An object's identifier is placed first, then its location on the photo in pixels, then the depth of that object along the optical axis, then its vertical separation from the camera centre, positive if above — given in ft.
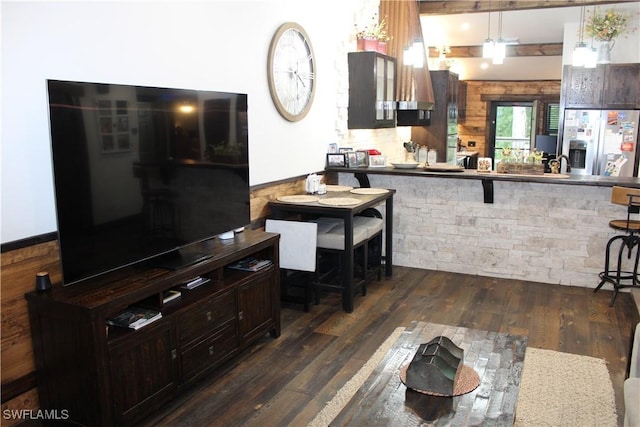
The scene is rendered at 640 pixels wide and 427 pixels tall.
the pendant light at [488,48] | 17.74 +2.98
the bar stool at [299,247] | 13.19 -2.70
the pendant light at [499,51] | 17.28 +2.83
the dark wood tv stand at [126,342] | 7.60 -3.17
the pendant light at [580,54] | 16.48 +2.56
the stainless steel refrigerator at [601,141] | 22.97 -0.15
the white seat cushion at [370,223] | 14.83 -2.39
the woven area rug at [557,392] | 8.90 -4.59
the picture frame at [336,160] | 17.42 -0.68
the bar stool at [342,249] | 13.82 -3.13
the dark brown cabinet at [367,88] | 18.07 +1.74
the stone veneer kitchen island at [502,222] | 15.16 -2.51
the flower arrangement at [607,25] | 22.84 +4.83
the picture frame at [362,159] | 17.75 -0.68
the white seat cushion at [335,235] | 13.64 -2.48
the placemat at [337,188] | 16.21 -1.49
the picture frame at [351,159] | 17.51 -0.66
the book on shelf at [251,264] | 11.25 -2.65
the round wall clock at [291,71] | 14.11 +1.88
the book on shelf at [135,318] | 8.21 -2.78
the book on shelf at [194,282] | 9.89 -2.67
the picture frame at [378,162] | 17.83 -0.78
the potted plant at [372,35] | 18.26 +3.62
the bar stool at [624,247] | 12.96 -2.96
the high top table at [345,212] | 13.28 -1.85
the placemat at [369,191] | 15.61 -1.53
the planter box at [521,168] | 15.49 -0.87
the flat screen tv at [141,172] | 7.46 -0.52
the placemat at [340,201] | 13.54 -1.62
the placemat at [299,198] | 14.16 -1.59
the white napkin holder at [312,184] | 15.42 -1.29
